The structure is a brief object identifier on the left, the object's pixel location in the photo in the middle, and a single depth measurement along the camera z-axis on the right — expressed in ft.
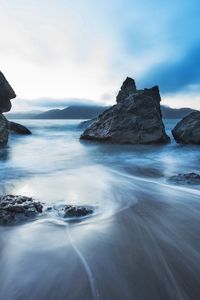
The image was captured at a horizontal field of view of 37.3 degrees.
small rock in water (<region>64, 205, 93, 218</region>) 14.55
